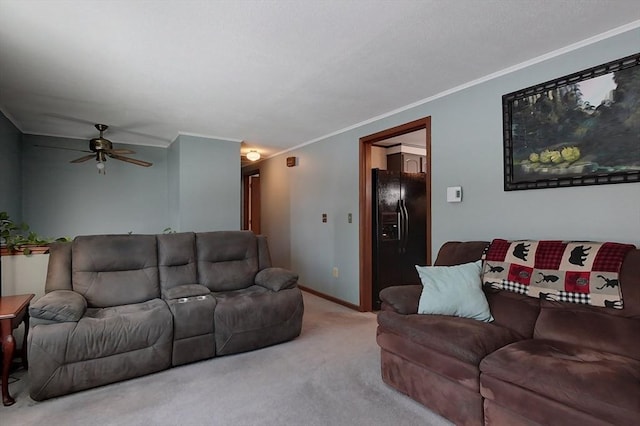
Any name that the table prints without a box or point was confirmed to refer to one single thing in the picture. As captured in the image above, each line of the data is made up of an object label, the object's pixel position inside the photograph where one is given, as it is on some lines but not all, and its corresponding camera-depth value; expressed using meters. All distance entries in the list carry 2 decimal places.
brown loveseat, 1.38
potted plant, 2.67
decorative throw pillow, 2.19
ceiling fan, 4.05
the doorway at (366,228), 4.09
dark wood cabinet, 4.80
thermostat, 2.95
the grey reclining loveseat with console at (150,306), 2.22
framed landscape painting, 2.01
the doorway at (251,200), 7.39
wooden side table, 2.02
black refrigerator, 4.15
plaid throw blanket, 1.83
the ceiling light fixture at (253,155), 5.57
